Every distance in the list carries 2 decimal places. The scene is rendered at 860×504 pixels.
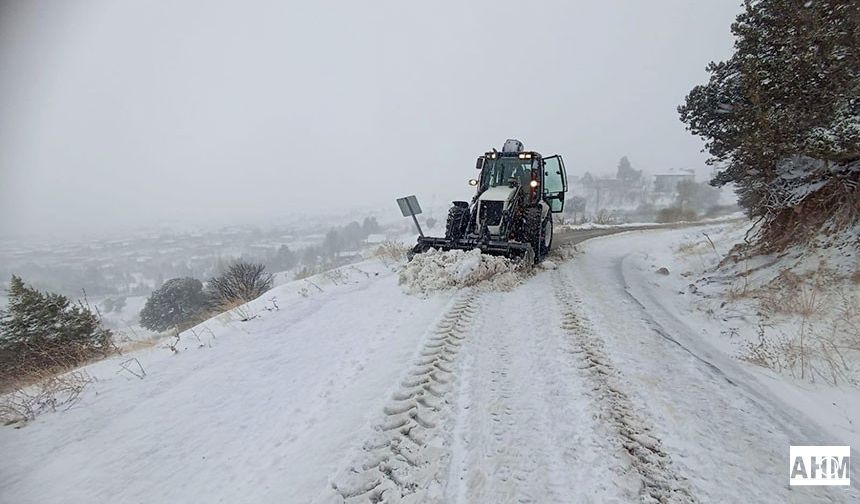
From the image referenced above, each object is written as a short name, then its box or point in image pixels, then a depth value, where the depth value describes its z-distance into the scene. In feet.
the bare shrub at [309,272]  41.75
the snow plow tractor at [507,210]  25.91
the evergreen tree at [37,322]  27.71
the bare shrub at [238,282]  46.95
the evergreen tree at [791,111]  15.60
